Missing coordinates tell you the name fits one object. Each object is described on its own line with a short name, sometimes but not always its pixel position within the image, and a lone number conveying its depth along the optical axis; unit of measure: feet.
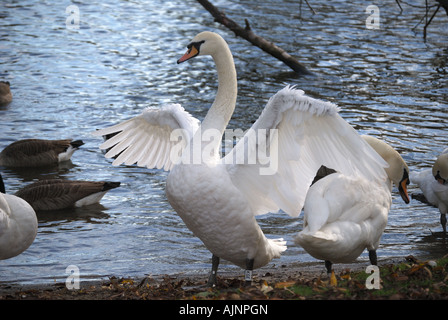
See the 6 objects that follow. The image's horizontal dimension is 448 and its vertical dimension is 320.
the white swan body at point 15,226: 22.20
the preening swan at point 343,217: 18.90
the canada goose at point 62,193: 32.22
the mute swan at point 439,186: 28.17
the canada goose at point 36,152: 37.52
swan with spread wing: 18.72
